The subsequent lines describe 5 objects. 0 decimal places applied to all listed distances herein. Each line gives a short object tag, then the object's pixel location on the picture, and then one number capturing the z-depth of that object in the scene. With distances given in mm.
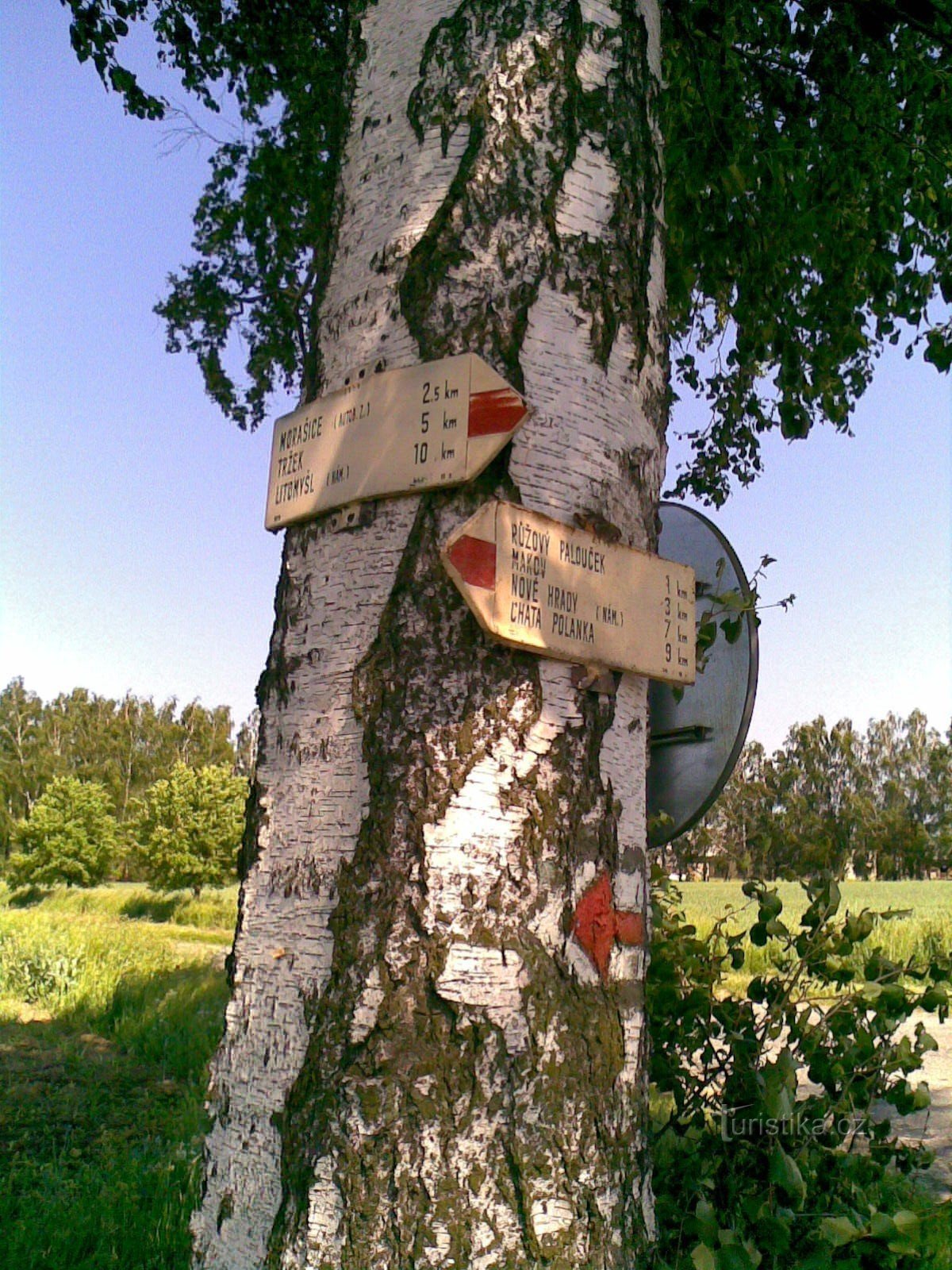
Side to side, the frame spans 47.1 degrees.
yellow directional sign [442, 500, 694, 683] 1807
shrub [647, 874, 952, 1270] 2264
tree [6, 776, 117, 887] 23734
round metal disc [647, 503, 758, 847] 2750
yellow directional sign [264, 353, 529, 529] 1878
